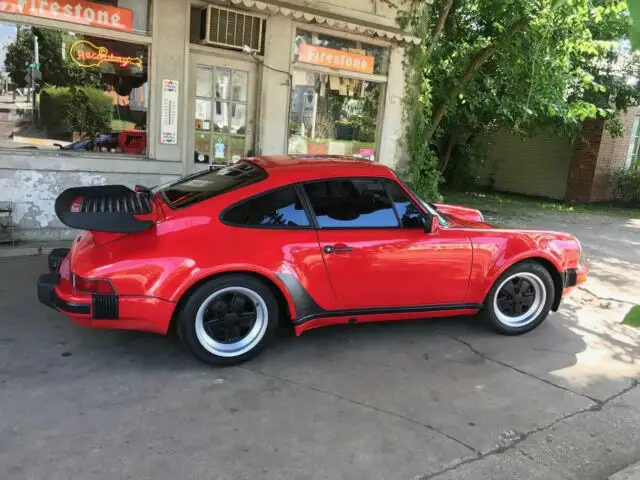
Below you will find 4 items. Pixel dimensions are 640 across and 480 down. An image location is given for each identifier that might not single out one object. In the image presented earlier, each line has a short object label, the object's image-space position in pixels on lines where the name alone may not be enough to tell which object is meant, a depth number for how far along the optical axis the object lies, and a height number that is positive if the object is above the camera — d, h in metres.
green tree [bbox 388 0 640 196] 8.87 +1.51
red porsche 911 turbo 3.54 -0.92
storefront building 6.47 +0.44
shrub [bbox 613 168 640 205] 16.28 -0.90
